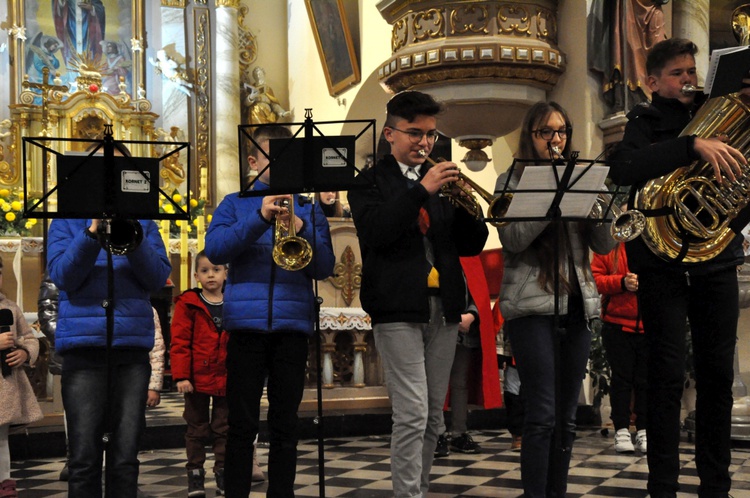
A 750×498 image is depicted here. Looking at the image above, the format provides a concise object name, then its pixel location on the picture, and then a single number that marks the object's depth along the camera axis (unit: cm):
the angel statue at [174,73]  1428
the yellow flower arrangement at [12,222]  1088
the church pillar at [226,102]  1423
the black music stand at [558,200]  363
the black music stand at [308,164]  376
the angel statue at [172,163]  1406
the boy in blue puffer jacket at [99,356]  382
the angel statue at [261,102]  1465
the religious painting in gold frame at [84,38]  1381
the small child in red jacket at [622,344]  636
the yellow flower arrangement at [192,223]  1234
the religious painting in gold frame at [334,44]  1218
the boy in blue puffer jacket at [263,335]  393
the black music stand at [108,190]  365
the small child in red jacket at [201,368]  521
